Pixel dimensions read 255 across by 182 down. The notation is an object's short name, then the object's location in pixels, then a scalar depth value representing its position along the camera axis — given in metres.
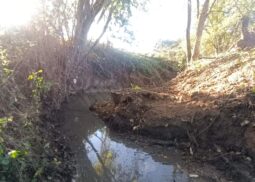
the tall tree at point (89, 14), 4.95
